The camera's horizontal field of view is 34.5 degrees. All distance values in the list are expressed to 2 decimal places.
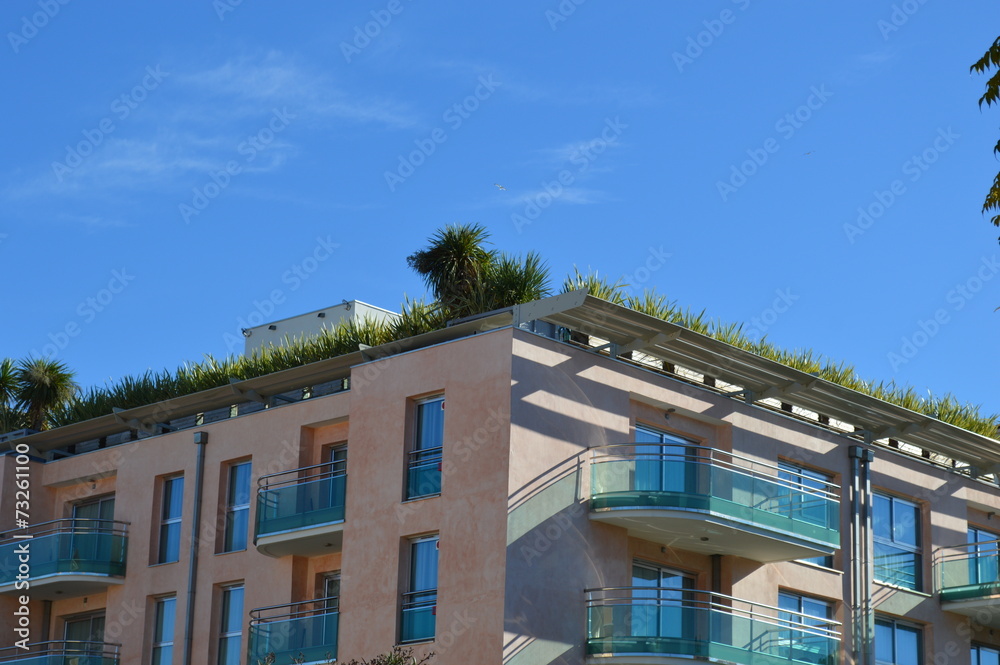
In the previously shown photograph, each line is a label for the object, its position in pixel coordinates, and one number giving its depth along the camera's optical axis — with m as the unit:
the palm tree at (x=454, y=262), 36.59
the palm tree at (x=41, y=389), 44.03
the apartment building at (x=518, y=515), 27.27
